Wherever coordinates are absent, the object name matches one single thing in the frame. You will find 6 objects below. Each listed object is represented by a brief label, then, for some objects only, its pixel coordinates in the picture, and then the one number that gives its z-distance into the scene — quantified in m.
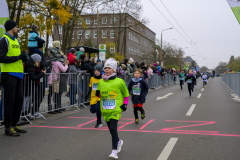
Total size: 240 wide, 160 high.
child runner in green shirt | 4.73
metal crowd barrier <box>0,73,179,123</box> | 7.77
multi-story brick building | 38.75
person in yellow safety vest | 6.01
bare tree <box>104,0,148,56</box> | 36.97
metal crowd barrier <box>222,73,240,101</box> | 15.16
